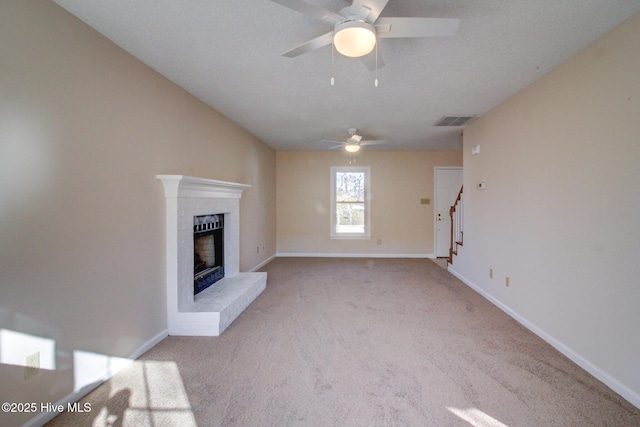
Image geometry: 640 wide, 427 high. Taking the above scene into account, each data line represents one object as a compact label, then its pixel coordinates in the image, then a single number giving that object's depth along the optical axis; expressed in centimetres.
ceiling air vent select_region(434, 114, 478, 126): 397
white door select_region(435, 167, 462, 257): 674
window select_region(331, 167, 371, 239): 685
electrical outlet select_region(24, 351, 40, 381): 156
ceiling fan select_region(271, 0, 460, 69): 147
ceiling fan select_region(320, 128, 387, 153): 455
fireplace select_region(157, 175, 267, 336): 274
